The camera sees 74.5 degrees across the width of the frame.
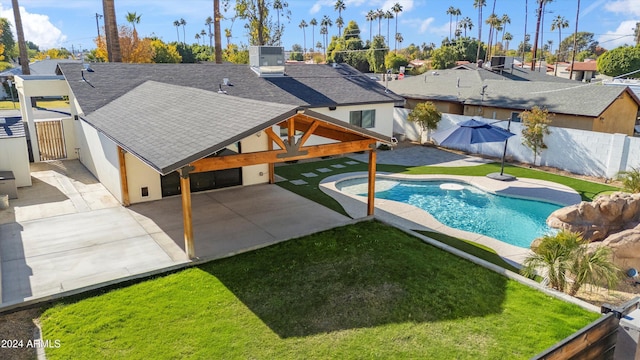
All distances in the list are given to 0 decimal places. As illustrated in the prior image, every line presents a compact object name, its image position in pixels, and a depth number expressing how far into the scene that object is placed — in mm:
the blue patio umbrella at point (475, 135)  18188
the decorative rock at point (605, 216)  12312
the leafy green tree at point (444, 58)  66938
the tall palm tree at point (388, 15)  103131
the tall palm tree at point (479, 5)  81388
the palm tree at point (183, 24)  124212
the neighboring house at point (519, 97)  22703
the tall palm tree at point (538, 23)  44775
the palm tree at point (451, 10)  112062
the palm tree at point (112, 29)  24609
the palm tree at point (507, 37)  103938
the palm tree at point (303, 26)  128094
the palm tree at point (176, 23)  124594
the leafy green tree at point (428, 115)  25203
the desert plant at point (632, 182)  14453
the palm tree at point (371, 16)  106812
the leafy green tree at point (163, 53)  57094
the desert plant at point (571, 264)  9039
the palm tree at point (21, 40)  31750
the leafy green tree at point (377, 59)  66125
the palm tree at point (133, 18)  55075
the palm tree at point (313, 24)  125362
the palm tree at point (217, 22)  30234
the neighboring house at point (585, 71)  56000
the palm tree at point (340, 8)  111875
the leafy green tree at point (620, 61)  52594
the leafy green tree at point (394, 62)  68812
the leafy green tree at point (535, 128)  20297
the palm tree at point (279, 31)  34656
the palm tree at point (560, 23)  91225
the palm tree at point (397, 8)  98788
